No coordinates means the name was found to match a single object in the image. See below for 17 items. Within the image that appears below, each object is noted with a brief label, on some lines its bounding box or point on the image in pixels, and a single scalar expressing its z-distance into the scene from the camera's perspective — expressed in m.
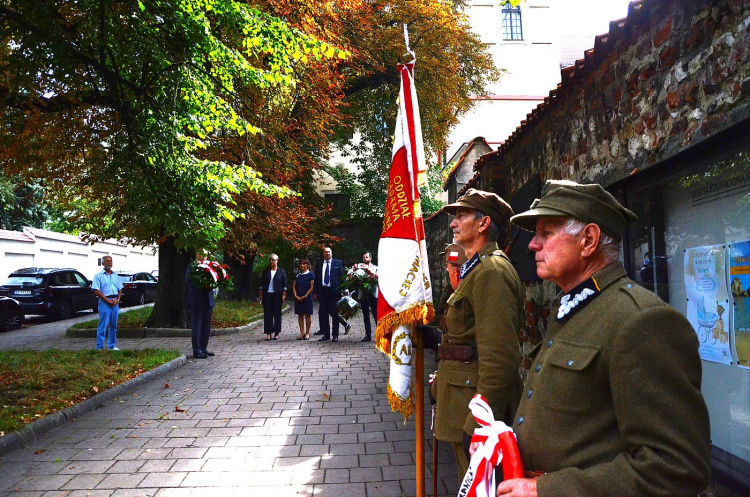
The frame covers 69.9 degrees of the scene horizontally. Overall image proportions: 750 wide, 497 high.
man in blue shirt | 10.84
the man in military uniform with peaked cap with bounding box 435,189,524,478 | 2.59
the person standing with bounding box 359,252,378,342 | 11.69
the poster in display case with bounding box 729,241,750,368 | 2.76
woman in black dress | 12.55
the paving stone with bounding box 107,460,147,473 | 4.55
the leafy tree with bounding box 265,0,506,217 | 16.58
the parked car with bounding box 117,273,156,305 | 24.36
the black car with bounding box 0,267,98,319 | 17.33
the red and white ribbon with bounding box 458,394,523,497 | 1.70
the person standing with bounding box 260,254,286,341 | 12.39
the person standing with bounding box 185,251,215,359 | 10.23
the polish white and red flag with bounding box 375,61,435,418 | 3.53
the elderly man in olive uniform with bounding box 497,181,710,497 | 1.38
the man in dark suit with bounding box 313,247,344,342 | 12.52
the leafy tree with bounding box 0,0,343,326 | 6.89
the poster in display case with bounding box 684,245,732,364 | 2.96
